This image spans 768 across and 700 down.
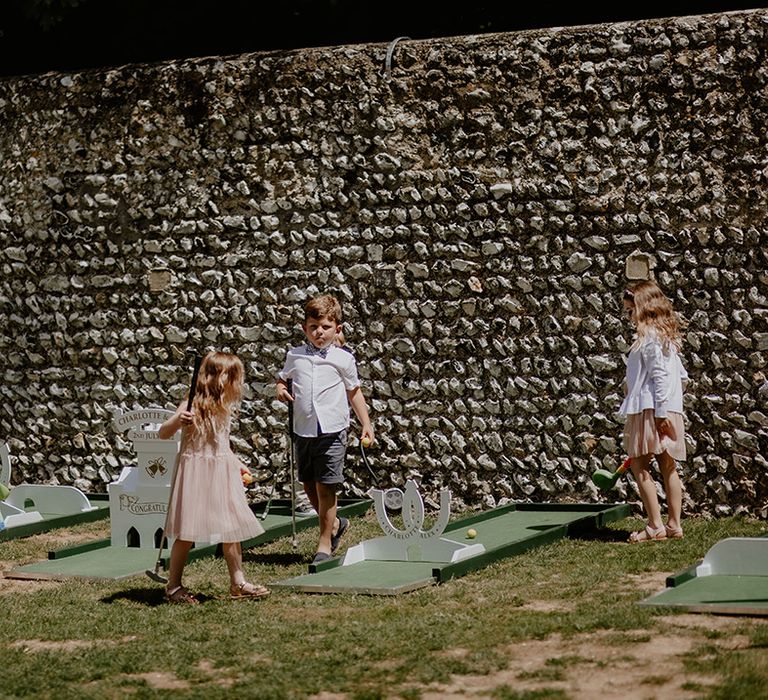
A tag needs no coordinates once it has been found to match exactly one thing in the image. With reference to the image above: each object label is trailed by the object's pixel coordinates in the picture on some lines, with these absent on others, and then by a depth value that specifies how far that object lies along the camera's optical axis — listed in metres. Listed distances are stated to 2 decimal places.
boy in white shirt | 8.32
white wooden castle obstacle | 9.02
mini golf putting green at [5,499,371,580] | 8.45
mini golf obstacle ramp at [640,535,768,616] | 6.64
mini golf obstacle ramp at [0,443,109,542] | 10.39
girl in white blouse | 8.62
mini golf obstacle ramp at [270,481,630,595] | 7.75
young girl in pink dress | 7.42
